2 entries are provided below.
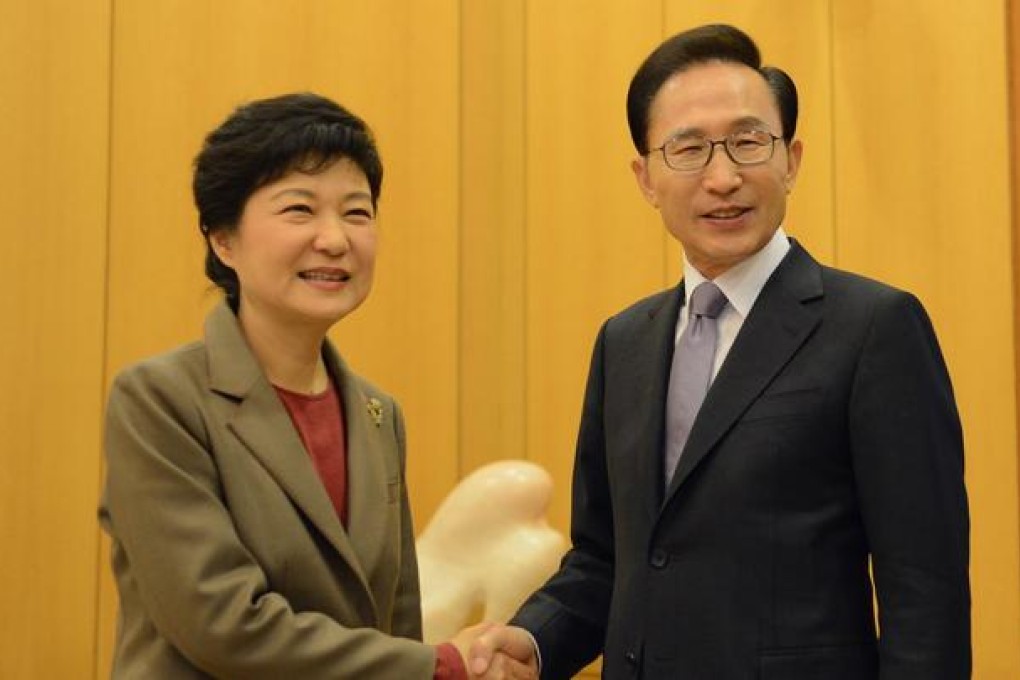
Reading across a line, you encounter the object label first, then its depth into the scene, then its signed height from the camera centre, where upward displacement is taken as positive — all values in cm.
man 291 -2
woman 293 -3
